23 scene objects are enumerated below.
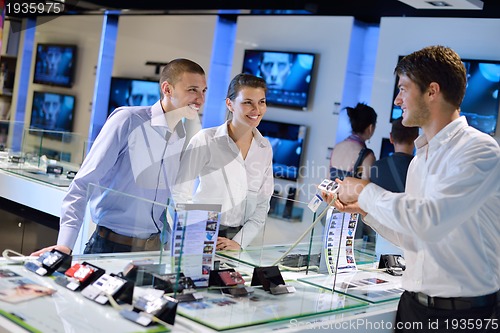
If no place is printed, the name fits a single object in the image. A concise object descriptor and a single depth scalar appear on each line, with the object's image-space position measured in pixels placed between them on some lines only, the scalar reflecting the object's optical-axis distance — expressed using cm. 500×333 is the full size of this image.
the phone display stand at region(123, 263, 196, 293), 200
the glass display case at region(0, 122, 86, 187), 502
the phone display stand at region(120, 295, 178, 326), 182
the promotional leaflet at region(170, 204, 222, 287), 198
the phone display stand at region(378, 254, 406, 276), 299
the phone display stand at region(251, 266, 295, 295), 231
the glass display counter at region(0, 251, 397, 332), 178
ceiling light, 556
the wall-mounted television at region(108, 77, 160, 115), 950
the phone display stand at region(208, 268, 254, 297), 218
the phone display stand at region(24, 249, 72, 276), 216
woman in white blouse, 268
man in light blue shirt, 226
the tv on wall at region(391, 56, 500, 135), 600
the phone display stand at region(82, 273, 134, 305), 193
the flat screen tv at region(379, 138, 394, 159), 671
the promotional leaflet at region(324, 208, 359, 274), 261
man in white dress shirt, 208
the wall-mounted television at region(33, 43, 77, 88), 1095
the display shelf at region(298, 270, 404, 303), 251
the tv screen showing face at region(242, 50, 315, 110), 762
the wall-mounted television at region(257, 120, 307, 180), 764
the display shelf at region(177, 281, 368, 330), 193
